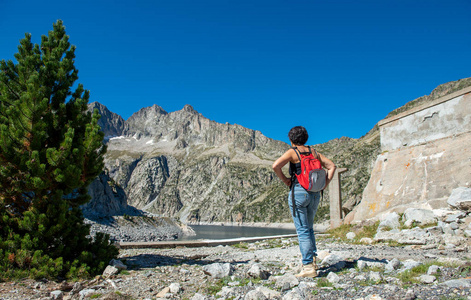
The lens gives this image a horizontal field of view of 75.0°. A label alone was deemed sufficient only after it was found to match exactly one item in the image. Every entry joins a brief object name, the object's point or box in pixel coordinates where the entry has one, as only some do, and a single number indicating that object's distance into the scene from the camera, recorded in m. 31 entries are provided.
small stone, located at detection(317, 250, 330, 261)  6.44
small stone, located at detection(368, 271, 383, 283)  4.12
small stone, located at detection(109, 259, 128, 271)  6.63
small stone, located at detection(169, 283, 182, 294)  4.60
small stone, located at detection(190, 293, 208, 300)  4.11
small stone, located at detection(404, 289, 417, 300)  3.26
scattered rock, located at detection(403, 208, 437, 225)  9.34
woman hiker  4.76
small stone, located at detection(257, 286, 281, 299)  3.86
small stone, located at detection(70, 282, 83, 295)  4.96
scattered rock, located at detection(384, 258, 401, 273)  4.71
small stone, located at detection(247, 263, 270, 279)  4.98
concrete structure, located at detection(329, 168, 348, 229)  16.64
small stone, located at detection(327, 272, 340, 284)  4.31
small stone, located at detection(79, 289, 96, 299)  4.67
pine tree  5.95
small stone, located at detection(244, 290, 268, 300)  3.82
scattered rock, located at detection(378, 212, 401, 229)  10.09
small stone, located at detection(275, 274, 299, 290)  4.22
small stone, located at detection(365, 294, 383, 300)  3.32
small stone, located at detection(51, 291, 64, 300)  4.75
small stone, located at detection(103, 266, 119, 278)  6.01
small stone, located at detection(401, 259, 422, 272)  4.58
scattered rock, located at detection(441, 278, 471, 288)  3.39
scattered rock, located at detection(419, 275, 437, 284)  3.79
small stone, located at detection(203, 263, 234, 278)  5.25
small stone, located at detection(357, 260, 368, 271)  4.94
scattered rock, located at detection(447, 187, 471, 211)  8.63
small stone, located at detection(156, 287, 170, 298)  4.49
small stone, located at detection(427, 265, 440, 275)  4.16
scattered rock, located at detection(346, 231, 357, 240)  11.27
